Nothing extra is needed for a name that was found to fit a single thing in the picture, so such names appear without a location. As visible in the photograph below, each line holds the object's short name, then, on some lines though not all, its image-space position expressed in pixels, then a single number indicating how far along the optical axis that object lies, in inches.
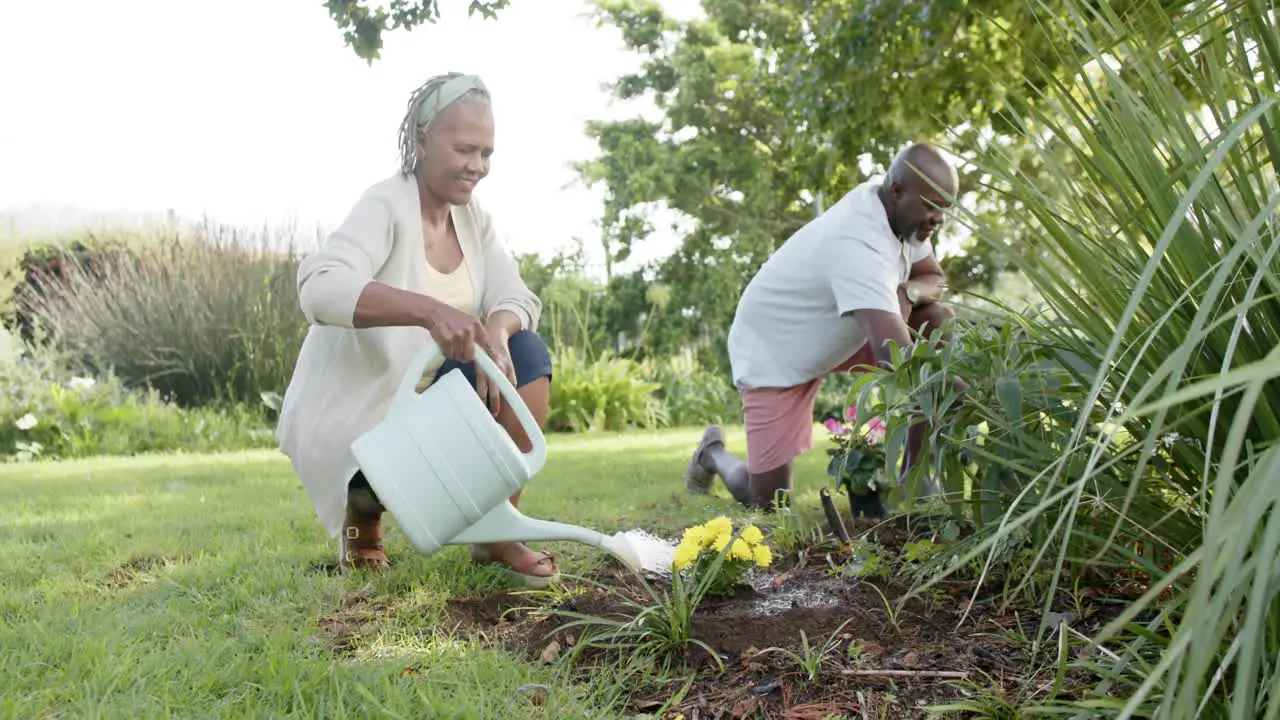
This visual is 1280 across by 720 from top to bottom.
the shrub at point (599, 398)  301.3
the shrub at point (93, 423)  242.5
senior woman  97.2
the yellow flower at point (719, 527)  79.9
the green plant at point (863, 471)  104.4
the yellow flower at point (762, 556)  79.3
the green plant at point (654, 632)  71.1
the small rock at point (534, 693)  66.7
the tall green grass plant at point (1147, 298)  50.3
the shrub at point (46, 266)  377.4
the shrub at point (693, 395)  335.9
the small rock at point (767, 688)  63.6
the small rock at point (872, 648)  67.0
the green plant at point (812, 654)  64.4
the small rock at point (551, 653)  73.8
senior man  122.2
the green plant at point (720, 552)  78.4
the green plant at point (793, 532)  99.0
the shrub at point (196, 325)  293.7
